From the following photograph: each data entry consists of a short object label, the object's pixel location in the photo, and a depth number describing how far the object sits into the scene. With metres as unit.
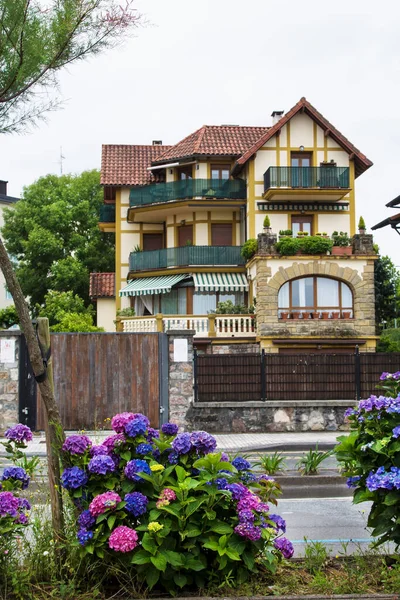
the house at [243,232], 34.25
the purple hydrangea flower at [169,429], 6.16
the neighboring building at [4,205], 65.31
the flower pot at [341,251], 34.47
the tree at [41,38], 6.92
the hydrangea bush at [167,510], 5.35
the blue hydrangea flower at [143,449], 5.73
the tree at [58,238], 51.91
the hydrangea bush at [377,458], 5.50
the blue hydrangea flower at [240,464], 5.98
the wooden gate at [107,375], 18.44
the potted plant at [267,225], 33.31
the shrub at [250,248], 36.00
